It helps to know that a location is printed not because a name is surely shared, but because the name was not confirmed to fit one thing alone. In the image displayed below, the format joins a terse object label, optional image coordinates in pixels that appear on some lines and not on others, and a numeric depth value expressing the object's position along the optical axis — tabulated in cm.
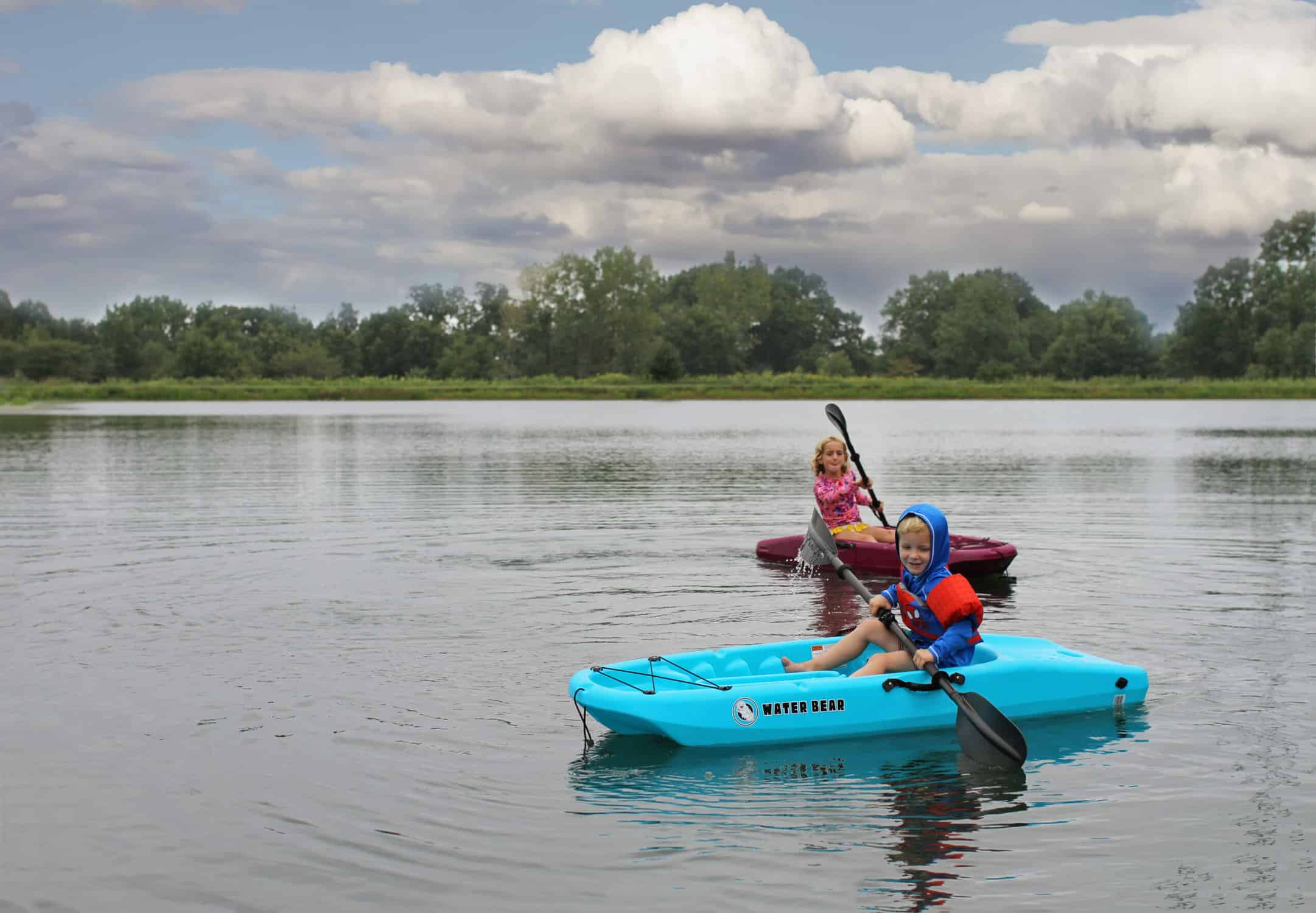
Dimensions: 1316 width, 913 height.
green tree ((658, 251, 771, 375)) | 11969
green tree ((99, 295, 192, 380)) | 11206
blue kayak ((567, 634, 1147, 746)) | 784
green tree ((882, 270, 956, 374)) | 13038
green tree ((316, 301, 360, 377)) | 11788
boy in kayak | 834
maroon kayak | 1349
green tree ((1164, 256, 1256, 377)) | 10906
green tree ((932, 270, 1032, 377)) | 12206
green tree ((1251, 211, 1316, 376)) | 9944
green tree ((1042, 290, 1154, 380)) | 11231
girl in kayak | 1445
